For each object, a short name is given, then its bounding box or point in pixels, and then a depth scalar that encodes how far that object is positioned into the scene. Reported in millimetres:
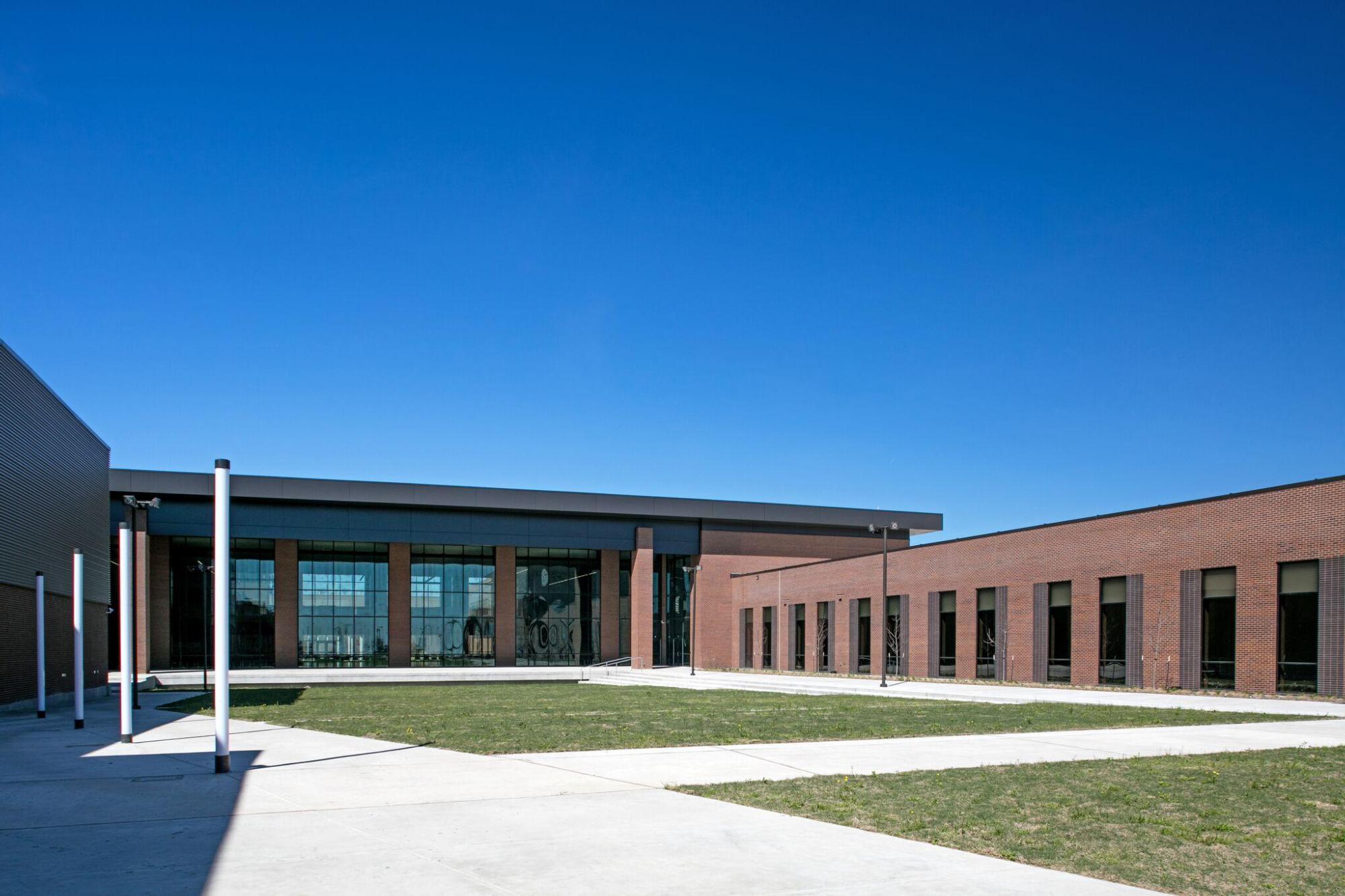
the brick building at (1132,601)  32062
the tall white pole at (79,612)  24422
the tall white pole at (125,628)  18609
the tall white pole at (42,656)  27203
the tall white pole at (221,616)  13773
